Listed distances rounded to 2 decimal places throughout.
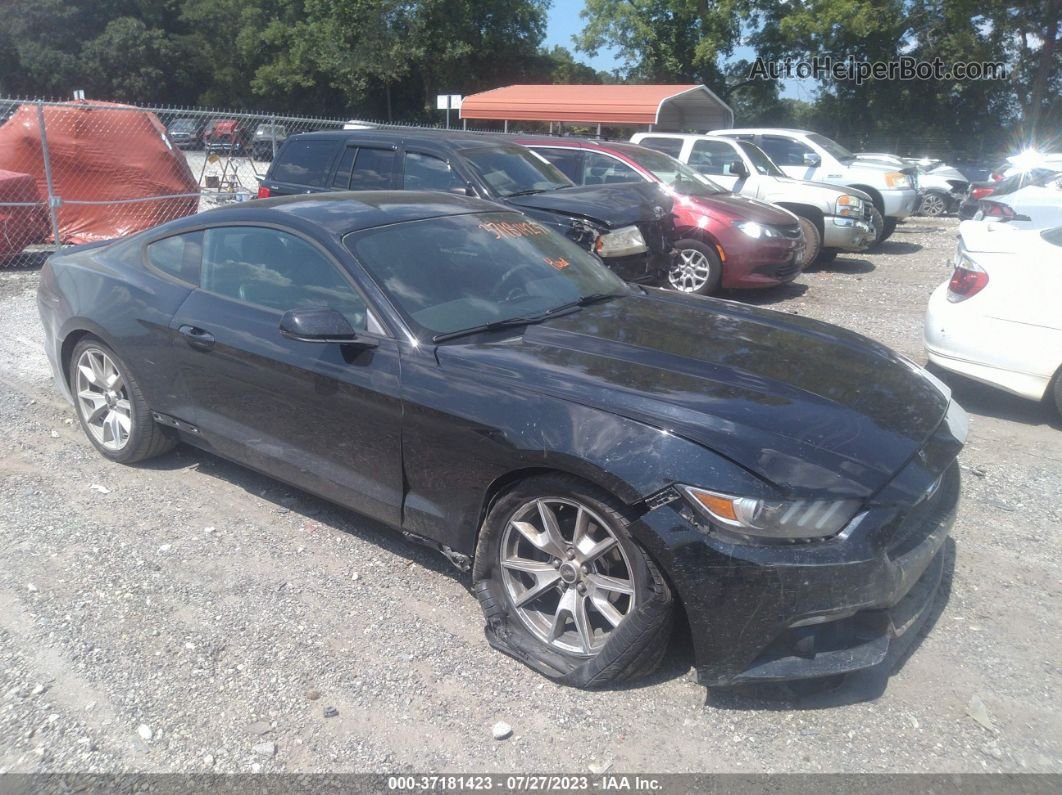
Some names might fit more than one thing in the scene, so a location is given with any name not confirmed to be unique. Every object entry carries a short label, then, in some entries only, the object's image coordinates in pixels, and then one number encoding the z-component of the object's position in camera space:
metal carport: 17.64
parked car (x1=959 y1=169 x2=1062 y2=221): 15.18
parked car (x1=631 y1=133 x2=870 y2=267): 11.94
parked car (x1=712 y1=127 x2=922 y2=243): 14.59
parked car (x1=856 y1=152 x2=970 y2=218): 21.58
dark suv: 7.98
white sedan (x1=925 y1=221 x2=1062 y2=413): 5.57
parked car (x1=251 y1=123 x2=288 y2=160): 16.30
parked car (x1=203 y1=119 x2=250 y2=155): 16.16
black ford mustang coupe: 2.88
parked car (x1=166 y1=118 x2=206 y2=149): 21.97
